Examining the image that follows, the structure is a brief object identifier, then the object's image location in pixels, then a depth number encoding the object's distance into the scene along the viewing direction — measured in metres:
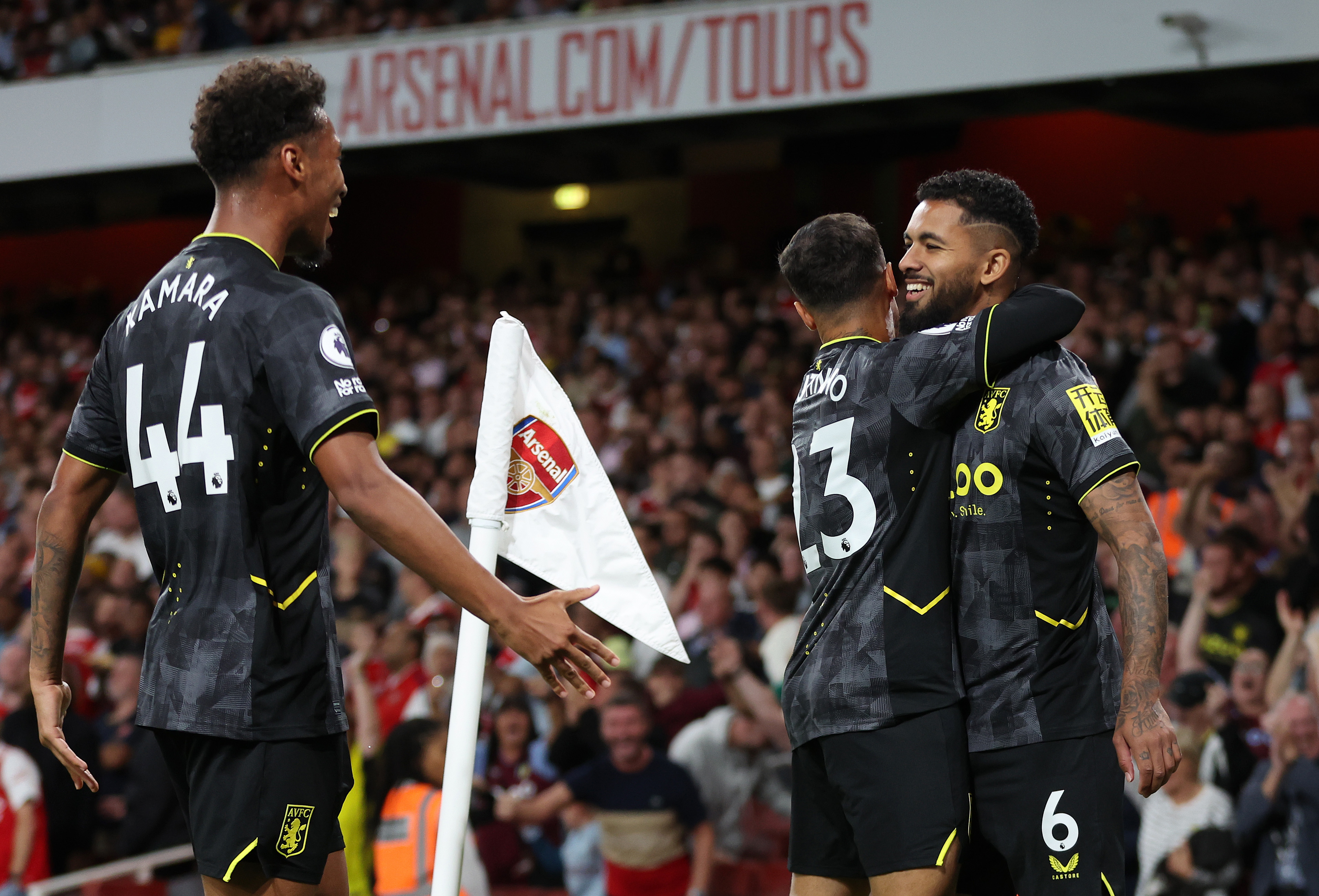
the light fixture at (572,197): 18.59
